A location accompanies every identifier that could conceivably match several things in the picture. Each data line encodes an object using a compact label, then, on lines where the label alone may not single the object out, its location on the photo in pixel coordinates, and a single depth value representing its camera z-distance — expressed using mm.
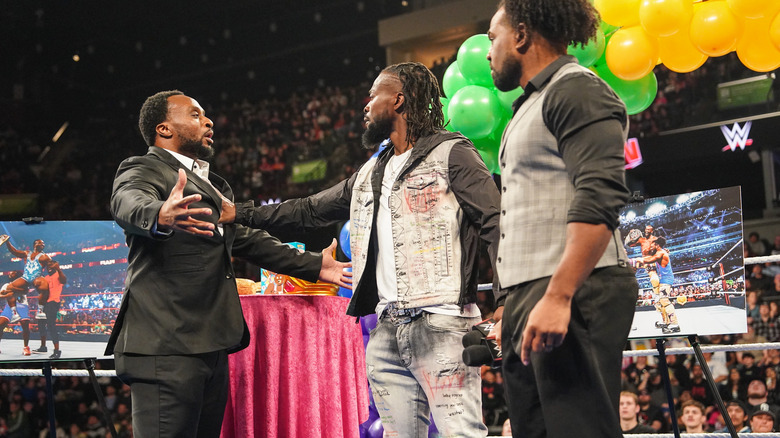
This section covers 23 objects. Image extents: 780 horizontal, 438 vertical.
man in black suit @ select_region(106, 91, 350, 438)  2053
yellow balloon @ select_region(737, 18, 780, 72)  3604
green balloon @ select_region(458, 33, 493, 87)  3672
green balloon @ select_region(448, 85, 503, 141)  3561
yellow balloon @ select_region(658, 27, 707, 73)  3709
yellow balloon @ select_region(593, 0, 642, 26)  3602
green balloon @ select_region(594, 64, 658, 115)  3693
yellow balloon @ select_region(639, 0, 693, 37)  3447
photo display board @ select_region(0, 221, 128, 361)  2916
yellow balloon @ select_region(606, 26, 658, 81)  3502
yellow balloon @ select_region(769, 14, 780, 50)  3400
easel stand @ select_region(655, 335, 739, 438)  2686
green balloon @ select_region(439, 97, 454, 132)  3972
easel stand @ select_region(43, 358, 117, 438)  2731
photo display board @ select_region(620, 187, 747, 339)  2781
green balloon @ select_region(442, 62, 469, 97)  3965
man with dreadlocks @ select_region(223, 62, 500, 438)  1927
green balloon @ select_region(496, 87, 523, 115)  3545
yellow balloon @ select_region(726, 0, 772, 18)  3400
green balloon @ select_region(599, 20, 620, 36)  3699
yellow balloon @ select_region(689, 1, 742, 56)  3459
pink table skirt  2574
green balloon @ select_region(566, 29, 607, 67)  3316
